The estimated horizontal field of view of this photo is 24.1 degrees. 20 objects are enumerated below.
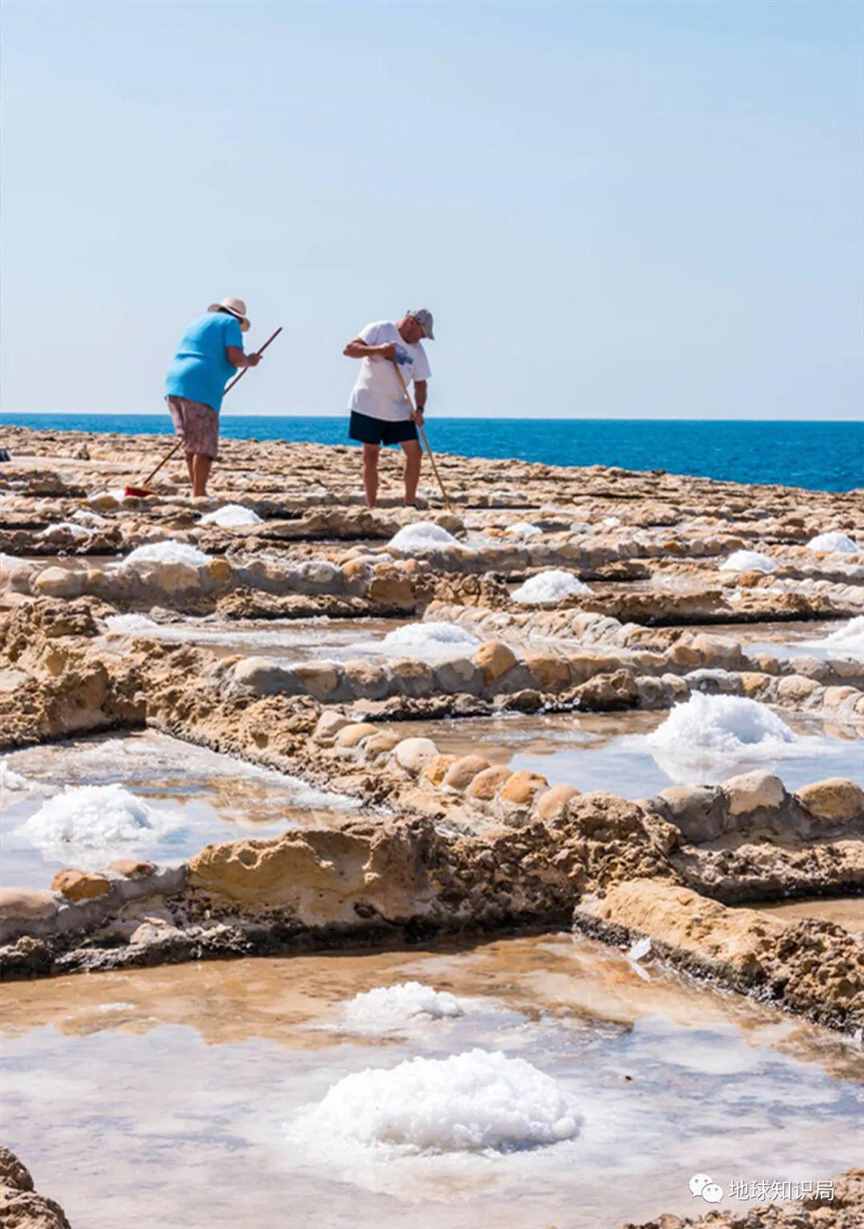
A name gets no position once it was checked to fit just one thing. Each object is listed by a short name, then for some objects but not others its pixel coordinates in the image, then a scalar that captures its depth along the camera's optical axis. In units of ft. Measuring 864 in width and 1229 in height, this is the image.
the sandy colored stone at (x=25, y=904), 12.25
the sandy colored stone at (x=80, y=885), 12.61
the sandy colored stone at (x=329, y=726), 18.90
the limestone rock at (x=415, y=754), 17.33
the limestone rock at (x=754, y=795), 15.69
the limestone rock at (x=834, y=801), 15.81
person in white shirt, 42.76
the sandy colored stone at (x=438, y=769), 16.96
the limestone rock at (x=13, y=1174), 7.79
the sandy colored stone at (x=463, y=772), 16.65
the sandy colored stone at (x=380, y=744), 17.98
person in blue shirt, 43.29
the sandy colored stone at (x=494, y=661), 22.89
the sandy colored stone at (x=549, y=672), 23.10
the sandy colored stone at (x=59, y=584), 31.12
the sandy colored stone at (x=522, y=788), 15.58
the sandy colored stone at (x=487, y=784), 16.10
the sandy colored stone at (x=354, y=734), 18.44
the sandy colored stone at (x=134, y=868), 12.94
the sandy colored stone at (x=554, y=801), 14.76
